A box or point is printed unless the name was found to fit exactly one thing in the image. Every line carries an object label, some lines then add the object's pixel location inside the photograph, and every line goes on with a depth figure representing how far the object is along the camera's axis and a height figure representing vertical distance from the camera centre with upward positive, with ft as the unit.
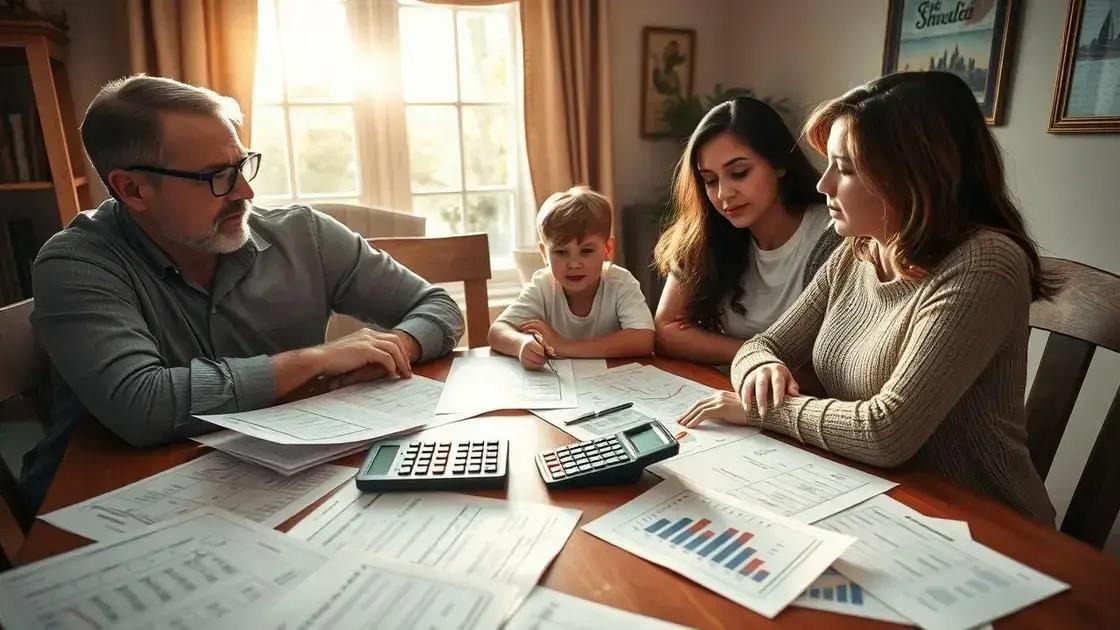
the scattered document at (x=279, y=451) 2.88 -1.33
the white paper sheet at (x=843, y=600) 1.92 -1.32
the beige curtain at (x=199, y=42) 8.04 +1.33
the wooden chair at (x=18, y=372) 3.28 -1.19
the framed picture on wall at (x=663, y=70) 10.61 +1.22
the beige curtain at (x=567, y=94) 9.54 +0.79
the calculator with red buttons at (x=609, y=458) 2.67 -1.25
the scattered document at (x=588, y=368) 4.27 -1.42
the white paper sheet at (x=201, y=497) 2.49 -1.35
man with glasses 3.37 -0.87
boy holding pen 4.69 -1.17
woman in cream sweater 2.91 -0.73
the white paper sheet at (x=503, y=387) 3.65 -1.39
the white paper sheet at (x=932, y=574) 1.92 -1.32
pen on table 3.39 -1.35
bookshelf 7.11 +0.10
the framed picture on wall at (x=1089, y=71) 5.72 +0.62
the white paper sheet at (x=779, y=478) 2.54 -1.34
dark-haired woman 4.90 -0.66
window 9.32 +0.59
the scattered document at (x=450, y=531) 2.19 -1.33
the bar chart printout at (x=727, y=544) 2.03 -1.31
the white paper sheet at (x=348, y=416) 3.06 -1.31
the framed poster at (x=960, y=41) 6.70 +1.10
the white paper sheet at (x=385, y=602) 1.91 -1.32
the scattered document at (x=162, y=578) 1.96 -1.33
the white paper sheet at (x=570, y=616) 1.89 -1.32
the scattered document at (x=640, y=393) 3.54 -1.40
